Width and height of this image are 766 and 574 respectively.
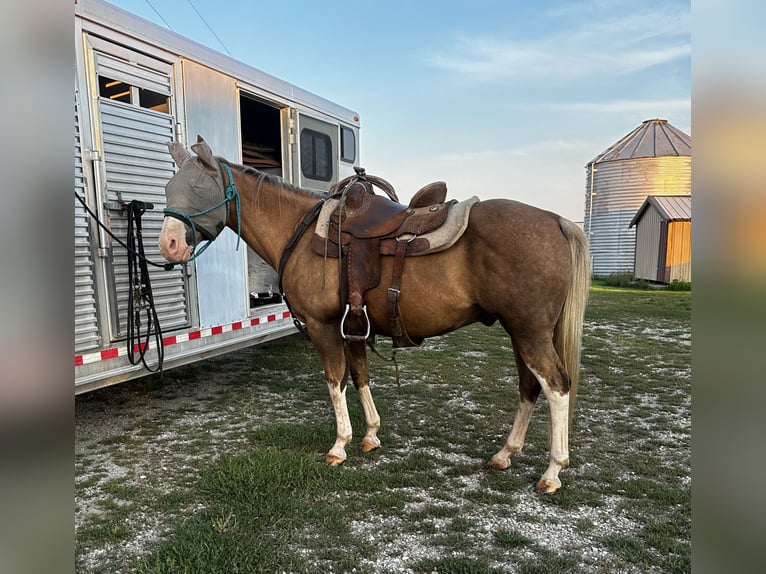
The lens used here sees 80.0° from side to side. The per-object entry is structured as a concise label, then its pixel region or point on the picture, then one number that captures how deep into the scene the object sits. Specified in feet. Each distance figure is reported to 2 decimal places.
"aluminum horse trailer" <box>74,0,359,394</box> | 10.93
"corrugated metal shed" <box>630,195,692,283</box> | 52.85
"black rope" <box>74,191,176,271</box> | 10.84
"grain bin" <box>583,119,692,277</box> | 70.79
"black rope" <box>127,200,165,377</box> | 11.69
